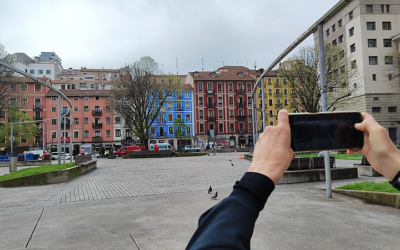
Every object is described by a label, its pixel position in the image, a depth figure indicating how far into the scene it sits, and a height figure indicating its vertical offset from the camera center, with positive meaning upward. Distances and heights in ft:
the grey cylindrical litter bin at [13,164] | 65.10 -4.50
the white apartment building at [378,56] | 149.07 +37.00
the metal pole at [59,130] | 61.46 +2.25
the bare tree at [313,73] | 112.98 +22.76
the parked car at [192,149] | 180.14 -6.33
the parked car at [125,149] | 160.77 -4.78
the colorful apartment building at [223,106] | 247.91 +24.93
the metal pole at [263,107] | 53.50 +5.34
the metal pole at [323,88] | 27.50 +4.18
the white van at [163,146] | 167.02 -3.83
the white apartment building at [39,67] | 288.51 +69.18
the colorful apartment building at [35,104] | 224.33 +27.98
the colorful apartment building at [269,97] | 254.88 +32.72
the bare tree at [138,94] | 142.61 +21.12
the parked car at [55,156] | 172.35 -7.84
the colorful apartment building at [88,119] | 232.94 +16.65
